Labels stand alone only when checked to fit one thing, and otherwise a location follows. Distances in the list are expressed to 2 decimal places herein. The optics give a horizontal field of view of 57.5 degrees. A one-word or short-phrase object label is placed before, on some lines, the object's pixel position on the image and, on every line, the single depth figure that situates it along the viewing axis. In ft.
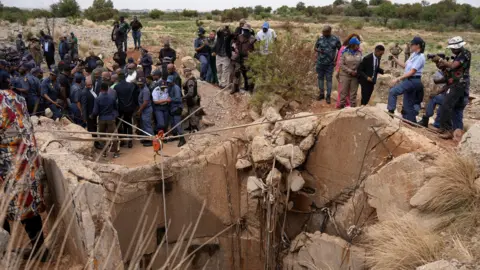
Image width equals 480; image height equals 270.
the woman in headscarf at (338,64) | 26.54
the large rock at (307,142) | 23.58
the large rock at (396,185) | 17.90
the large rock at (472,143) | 15.61
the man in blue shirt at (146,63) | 38.99
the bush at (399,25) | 136.15
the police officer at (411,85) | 22.67
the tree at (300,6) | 201.85
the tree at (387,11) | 170.40
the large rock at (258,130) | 25.26
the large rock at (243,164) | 24.71
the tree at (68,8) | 137.49
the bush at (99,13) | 132.46
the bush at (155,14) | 171.01
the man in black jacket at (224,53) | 32.99
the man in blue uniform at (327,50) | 28.14
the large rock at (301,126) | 23.70
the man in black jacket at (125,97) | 28.73
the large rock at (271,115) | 25.82
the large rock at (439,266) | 11.86
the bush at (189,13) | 180.55
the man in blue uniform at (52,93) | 29.94
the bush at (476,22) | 131.34
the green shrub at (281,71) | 29.66
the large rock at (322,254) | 21.56
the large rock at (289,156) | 23.39
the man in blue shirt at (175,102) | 29.91
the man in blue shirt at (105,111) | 26.91
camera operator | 19.95
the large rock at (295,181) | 23.95
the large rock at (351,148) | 20.03
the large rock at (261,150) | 23.64
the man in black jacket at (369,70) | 25.04
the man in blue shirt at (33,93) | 29.76
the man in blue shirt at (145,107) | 29.32
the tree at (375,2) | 222.07
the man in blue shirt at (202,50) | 37.40
